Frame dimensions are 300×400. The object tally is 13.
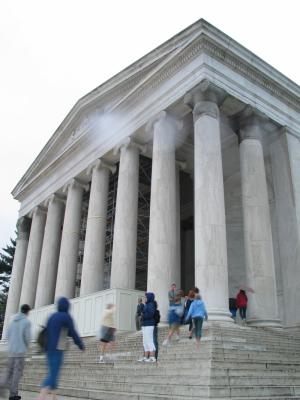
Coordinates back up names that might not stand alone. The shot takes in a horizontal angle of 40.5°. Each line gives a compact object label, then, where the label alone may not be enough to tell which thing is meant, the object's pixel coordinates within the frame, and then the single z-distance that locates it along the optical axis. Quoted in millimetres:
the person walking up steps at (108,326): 15305
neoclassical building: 20438
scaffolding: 35000
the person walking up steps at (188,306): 14722
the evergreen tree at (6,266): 69312
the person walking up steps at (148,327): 13406
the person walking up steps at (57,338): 7742
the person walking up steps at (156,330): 13465
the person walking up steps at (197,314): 13406
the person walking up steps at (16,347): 10172
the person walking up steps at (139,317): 17544
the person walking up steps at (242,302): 20297
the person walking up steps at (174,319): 14884
